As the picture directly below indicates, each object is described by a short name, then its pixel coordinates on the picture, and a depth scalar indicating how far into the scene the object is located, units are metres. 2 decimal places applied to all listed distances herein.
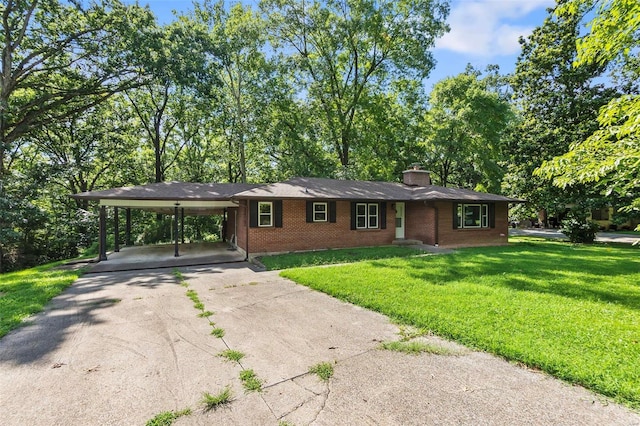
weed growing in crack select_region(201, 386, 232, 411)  2.80
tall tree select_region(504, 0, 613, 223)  16.72
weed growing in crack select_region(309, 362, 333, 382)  3.27
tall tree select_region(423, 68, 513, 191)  22.38
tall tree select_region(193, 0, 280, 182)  20.66
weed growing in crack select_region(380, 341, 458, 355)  3.82
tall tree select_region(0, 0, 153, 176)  12.98
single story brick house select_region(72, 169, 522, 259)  12.12
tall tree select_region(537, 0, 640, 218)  4.40
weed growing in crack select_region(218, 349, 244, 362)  3.73
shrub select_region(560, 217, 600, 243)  16.06
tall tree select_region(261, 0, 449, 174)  20.56
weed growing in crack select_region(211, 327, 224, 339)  4.47
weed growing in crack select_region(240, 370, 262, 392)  3.07
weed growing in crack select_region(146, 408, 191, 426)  2.57
